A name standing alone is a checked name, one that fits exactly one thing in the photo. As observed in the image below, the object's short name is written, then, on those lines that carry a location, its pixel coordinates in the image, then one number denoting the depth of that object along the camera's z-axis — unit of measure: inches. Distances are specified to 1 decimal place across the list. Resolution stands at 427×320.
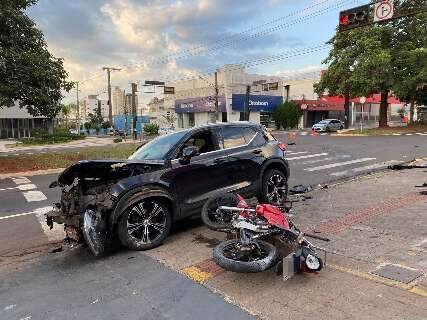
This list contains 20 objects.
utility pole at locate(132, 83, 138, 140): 1887.3
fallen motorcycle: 175.9
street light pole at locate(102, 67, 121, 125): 2376.7
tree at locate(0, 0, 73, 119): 638.5
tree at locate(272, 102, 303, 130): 2108.8
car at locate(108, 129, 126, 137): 2433.8
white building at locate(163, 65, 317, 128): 2145.7
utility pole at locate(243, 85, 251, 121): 1879.9
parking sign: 615.8
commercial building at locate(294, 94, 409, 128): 2265.0
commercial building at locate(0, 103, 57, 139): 2314.2
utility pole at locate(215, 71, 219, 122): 1943.9
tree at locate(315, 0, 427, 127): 1333.7
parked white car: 1702.8
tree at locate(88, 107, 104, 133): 3056.1
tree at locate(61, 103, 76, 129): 4081.0
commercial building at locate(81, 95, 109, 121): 5260.8
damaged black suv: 222.5
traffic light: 619.1
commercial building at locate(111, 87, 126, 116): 5546.3
